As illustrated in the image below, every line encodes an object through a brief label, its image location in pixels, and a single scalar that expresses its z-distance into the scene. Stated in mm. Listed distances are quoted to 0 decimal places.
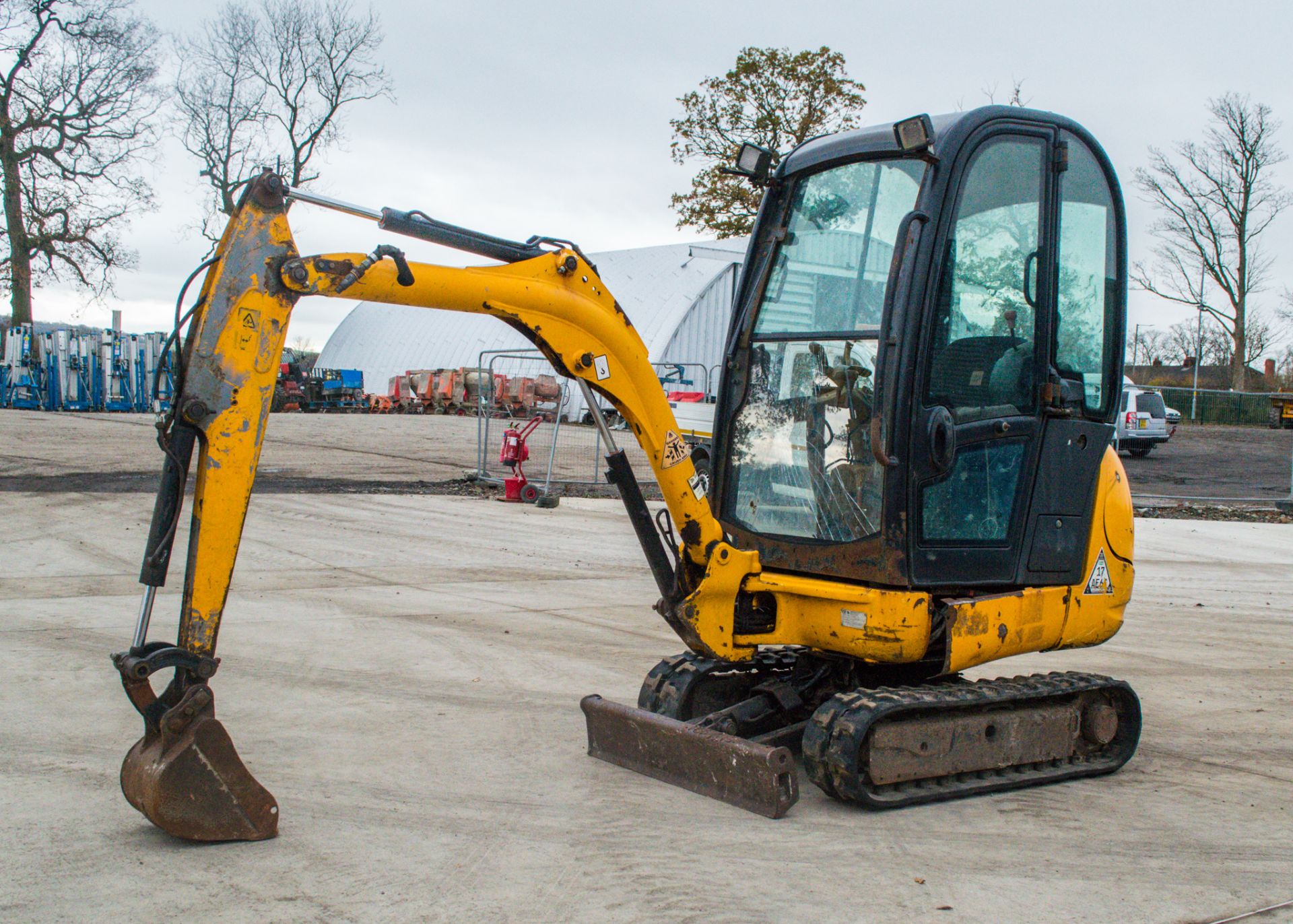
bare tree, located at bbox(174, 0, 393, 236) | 44969
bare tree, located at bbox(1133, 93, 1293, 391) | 52594
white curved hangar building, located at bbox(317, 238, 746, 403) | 38656
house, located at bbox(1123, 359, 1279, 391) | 57688
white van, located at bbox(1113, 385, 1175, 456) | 31078
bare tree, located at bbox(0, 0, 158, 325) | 36938
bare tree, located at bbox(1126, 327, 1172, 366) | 72375
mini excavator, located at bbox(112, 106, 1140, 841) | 4824
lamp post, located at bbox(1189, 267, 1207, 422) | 47031
